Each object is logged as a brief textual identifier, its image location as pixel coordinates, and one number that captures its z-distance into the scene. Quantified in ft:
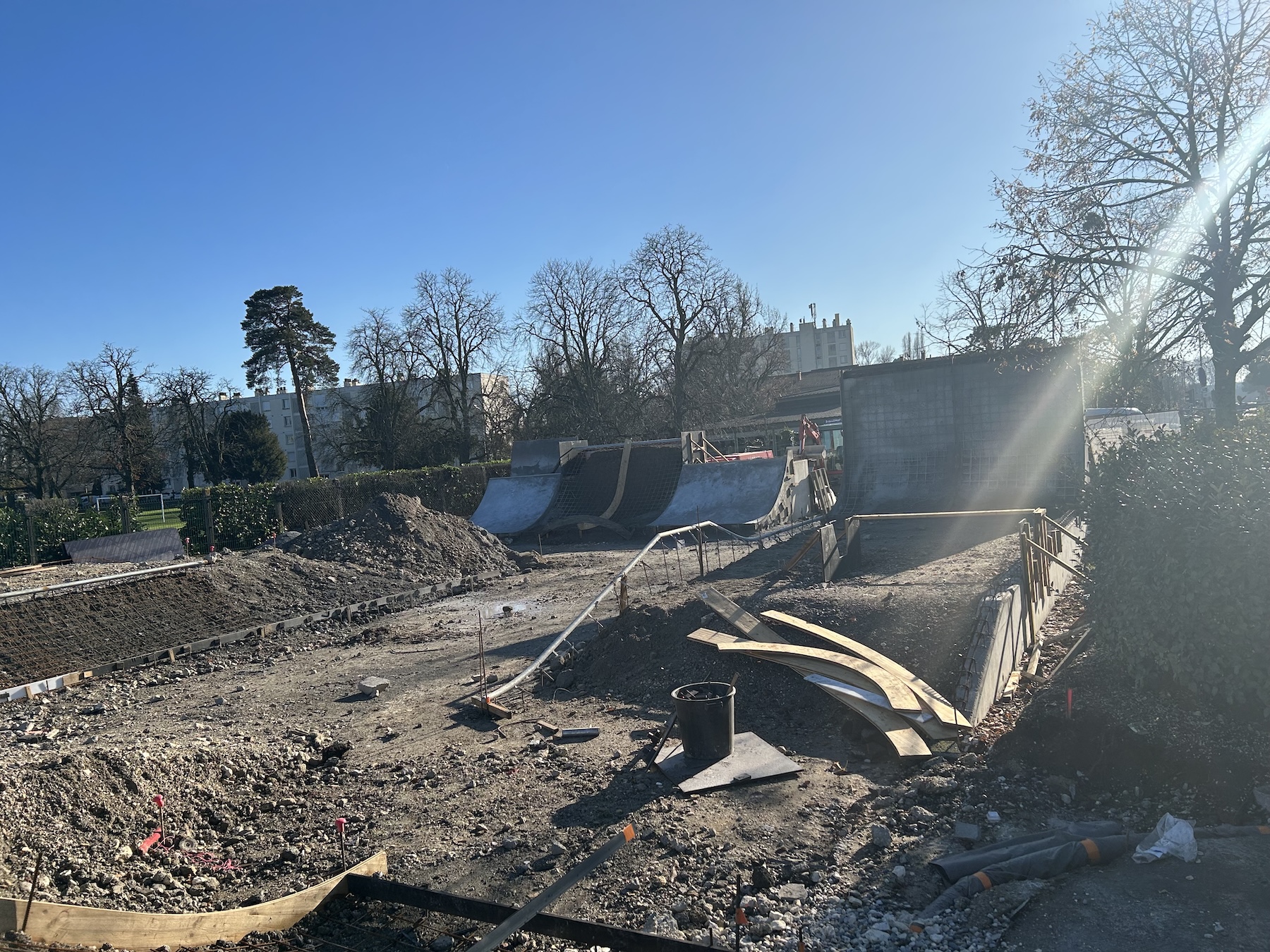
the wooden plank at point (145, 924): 11.27
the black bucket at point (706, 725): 18.54
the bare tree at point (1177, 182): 35.60
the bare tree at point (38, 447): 129.29
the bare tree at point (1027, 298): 39.40
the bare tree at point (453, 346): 139.54
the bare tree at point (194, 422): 156.25
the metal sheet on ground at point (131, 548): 58.08
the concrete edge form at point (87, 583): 34.35
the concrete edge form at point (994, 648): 20.88
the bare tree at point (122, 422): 132.05
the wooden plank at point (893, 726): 18.53
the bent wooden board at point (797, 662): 21.40
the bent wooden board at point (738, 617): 25.00
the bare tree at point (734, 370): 128.16
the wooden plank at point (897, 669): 19.63
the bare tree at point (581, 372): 127.95
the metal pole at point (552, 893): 10.68
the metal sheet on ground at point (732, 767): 17.57
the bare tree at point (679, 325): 124.98
